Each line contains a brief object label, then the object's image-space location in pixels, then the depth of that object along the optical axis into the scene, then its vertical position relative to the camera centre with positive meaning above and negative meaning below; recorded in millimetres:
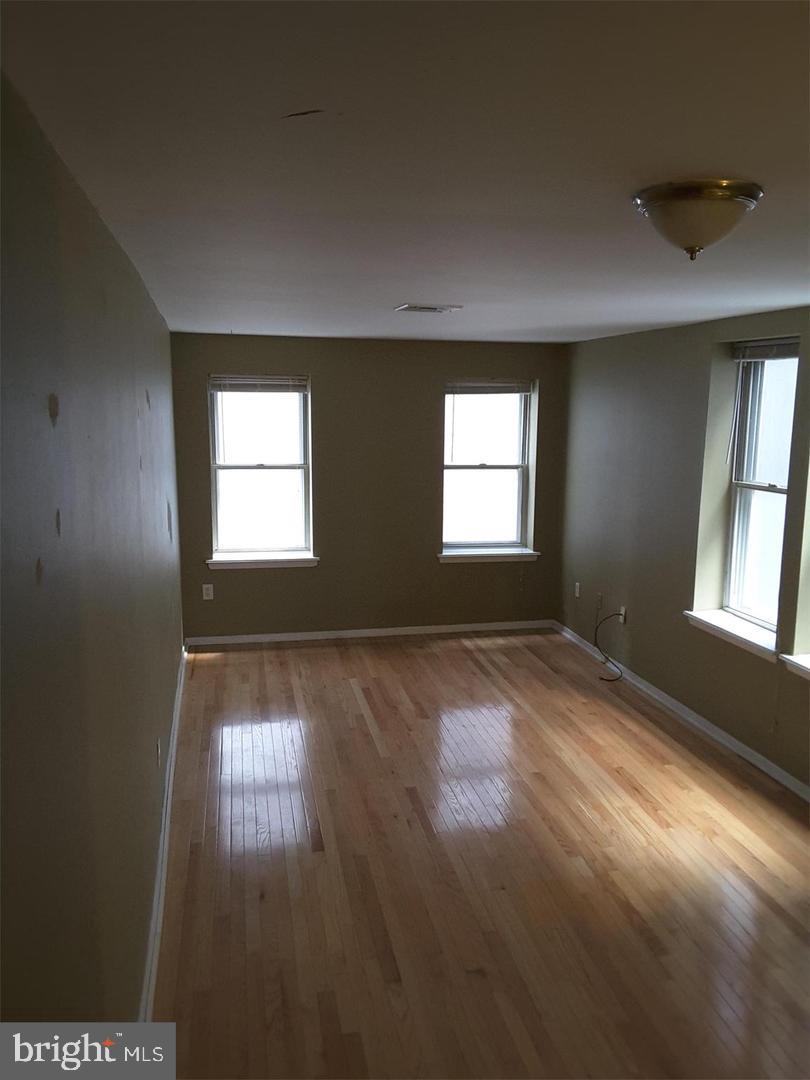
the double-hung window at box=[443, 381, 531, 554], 6164 -260
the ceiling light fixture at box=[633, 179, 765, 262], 1609 +478
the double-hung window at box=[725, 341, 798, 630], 3992 -206
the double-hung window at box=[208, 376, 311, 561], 5734 -252
